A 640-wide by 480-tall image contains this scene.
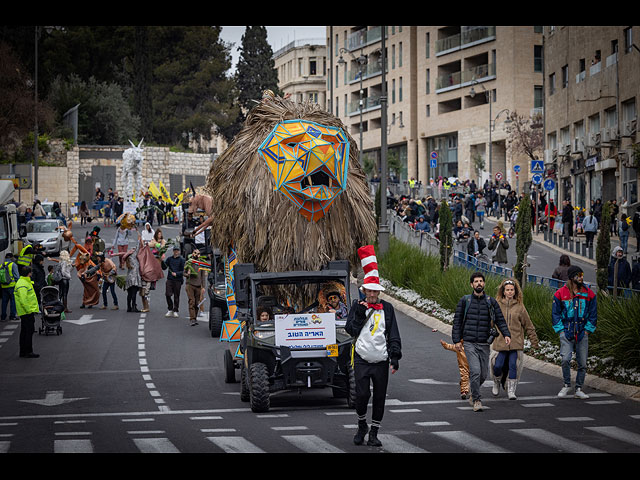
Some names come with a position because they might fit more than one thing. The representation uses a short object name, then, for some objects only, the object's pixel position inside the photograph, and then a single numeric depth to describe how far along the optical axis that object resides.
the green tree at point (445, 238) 30.05
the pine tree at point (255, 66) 100.19
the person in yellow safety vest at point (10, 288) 26.12
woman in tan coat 15.98
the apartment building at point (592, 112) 46.72
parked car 43.69
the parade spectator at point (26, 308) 21.61
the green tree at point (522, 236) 24.30
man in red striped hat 12.41
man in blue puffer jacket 16.08
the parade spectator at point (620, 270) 23.77
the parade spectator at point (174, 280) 27.48
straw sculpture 17.39
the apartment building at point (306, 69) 119.75
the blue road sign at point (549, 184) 44.47
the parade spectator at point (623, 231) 37.72
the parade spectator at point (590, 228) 41.09
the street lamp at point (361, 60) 50.46
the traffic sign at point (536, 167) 45.72
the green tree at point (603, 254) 22.19
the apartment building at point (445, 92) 84.62
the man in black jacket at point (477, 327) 15.20
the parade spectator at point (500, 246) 33.84
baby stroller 25.14
